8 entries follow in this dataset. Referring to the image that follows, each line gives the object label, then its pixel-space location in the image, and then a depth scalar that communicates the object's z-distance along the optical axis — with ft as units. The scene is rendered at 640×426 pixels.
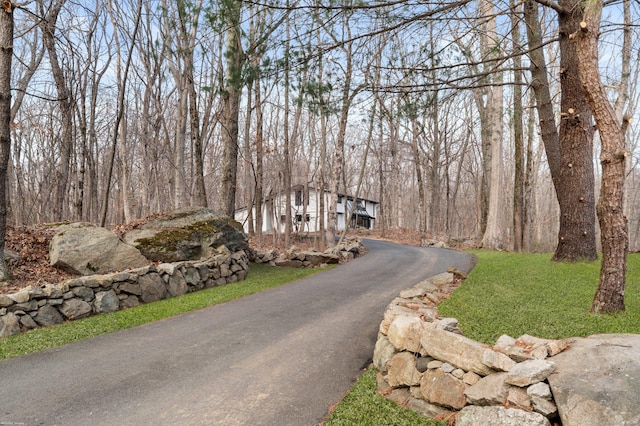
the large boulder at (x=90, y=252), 25.30
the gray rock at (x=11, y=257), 24.23
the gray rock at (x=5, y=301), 18.71
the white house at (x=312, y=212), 119.14
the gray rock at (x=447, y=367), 11.47
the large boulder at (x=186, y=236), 30.09
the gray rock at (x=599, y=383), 8.11
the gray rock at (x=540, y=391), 8.98
